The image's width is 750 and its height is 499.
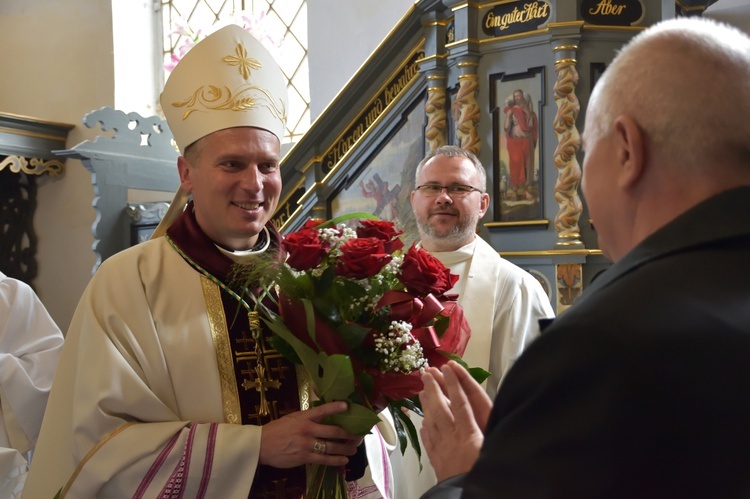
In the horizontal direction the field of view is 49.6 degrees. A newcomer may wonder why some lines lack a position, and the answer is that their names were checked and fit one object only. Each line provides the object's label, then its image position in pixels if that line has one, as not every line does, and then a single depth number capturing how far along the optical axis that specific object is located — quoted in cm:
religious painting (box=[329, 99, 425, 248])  670
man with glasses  361
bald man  110
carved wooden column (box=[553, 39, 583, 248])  560
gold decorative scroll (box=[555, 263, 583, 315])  558
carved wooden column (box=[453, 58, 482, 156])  606
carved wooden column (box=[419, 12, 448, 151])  639
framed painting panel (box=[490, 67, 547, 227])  583
